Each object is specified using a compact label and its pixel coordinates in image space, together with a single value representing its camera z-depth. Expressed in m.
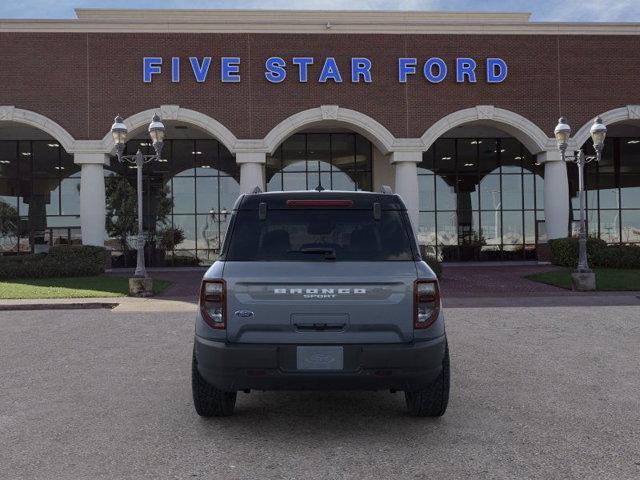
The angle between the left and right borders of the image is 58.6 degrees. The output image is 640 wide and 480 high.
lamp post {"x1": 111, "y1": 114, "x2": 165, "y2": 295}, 16.23
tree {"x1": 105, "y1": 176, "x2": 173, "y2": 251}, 29.31
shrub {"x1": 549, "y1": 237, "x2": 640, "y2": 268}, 21.58
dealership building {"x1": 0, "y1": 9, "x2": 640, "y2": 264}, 23.44
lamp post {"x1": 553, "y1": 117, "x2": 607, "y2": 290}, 16.53
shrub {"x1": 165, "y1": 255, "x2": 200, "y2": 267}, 29.23
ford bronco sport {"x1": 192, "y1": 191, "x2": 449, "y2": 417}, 4.26
